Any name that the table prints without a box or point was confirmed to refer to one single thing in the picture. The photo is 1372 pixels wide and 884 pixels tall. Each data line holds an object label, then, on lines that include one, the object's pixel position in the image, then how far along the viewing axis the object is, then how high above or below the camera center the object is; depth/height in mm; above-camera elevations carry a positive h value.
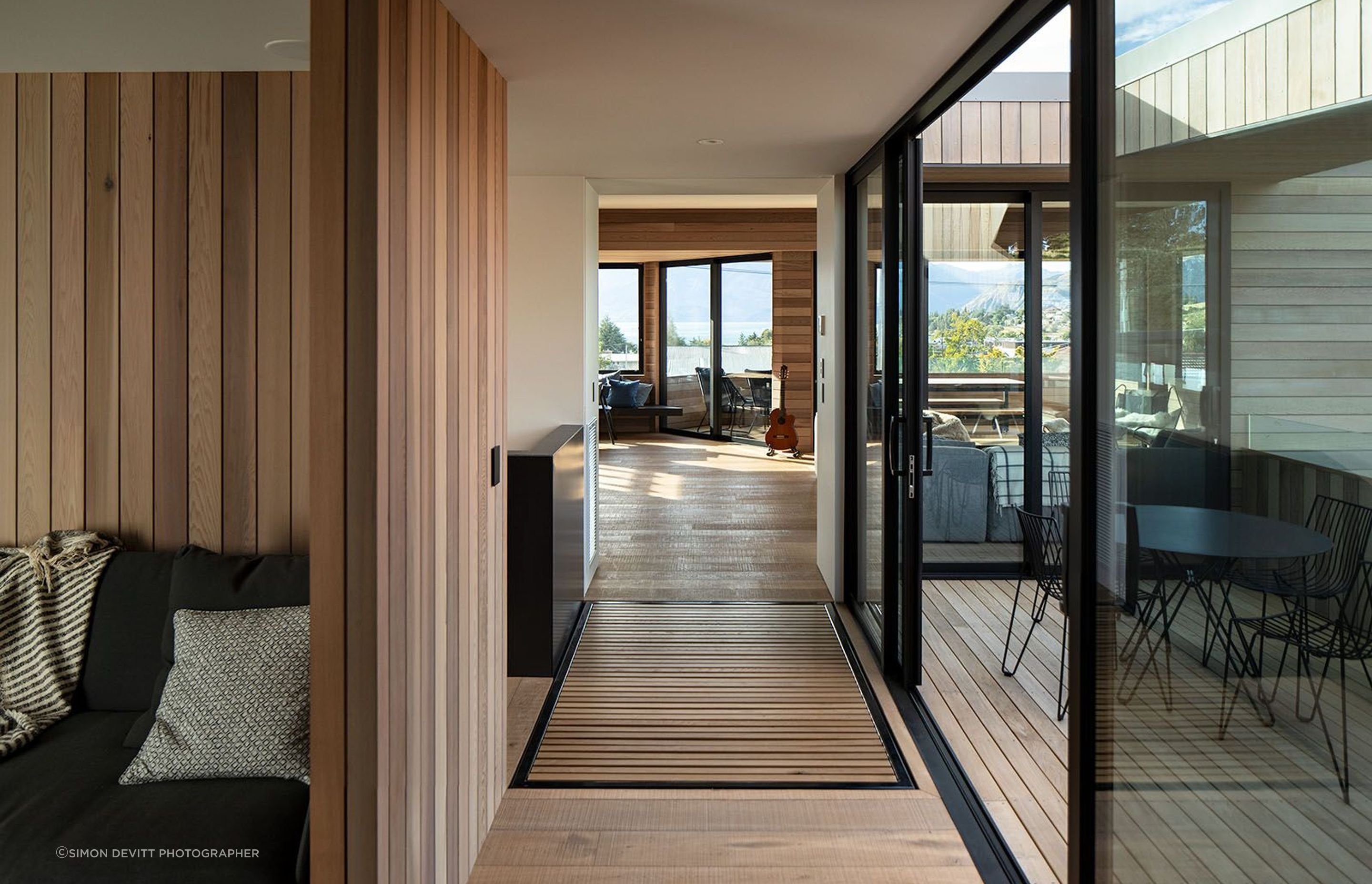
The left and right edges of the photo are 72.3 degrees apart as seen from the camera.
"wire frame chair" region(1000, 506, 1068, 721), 3652 -589
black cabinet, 3889 -628
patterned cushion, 2117 -683
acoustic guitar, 10883 -264
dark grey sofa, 1820 -831
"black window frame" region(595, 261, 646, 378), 12828 +1986
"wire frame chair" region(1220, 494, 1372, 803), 1203 -263
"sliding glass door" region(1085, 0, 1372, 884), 1226 -61
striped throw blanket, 2355 -553
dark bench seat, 12711 -12
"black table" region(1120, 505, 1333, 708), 1373 -222
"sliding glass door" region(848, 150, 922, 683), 3738 -40
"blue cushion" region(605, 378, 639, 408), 12461 +229
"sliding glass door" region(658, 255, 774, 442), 12031 +881
